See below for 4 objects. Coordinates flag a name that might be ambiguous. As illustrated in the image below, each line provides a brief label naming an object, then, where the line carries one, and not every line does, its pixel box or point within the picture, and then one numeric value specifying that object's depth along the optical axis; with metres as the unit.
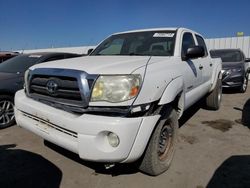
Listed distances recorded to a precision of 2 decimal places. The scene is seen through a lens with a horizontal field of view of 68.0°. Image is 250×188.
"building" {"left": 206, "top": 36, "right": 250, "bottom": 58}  10.09
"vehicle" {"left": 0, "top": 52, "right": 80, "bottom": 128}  3.64
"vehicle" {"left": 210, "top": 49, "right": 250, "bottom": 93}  6.49
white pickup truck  1.86
